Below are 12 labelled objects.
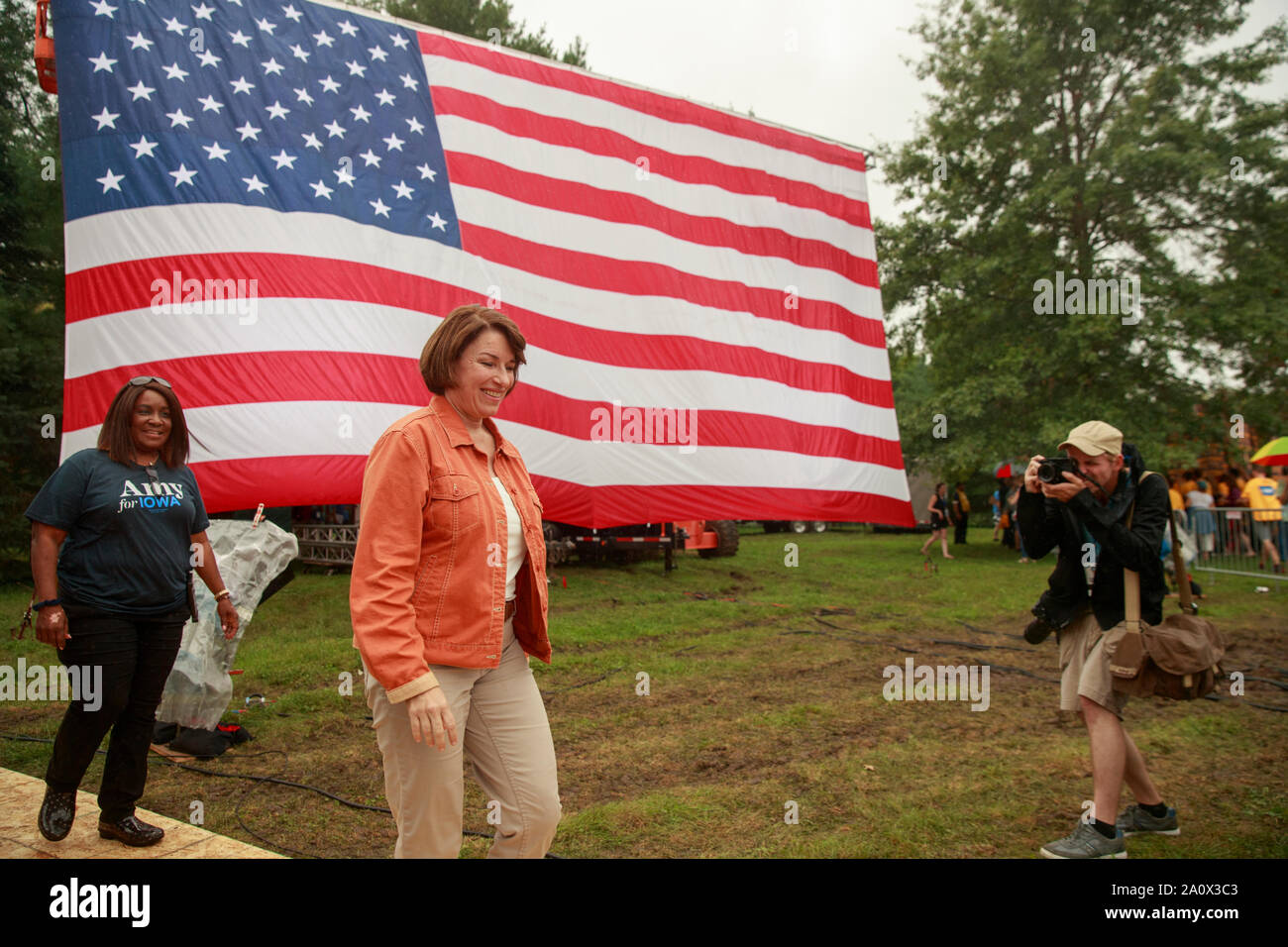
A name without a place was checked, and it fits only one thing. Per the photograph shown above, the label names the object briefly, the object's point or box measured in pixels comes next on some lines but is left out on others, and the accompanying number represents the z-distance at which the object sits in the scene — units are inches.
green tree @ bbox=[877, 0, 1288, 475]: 726.5
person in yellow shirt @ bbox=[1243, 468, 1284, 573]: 498.3
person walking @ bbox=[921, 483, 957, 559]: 717.3
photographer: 137.6
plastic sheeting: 196.2
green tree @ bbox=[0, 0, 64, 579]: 484.1
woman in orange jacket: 85.2
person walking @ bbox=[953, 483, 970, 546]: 860.6
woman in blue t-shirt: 131.5
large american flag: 188.5
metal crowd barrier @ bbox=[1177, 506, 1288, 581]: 505.5
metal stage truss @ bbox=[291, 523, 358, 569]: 561.3
